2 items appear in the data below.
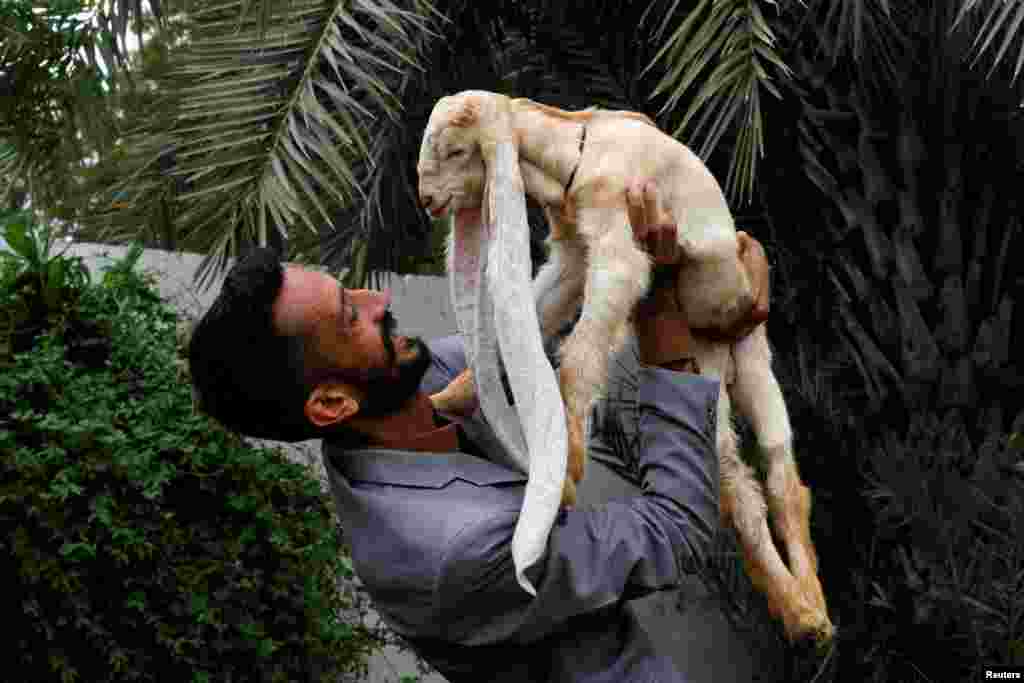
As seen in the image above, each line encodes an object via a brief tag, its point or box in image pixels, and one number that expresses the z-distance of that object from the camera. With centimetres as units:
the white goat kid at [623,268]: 186
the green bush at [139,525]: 336
